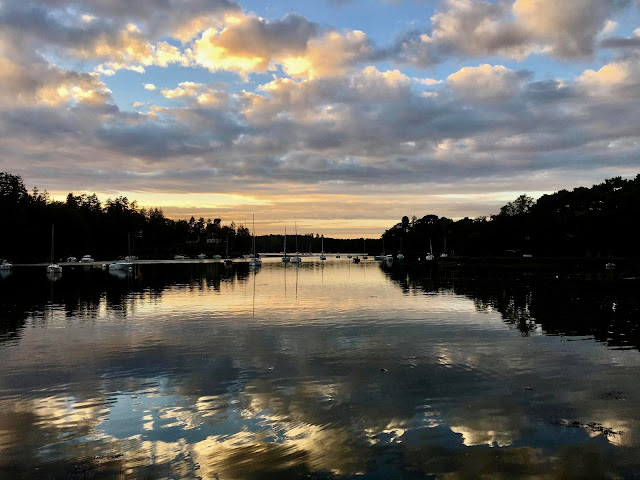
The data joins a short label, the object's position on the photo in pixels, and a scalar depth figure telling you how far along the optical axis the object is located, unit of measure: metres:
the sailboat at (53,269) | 94.06
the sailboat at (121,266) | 108.44
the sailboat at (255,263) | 147.96
